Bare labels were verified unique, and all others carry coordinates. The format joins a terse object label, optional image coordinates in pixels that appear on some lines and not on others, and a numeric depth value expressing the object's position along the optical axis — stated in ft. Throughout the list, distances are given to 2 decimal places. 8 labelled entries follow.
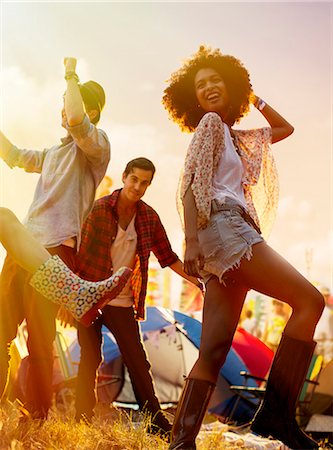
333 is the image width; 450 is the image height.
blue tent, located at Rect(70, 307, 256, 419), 22.99
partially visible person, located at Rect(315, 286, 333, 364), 29.30
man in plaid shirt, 11.90
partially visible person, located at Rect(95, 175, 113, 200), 27.88
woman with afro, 7.85
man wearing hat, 9.44
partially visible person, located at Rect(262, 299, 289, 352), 29.69
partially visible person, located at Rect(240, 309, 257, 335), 28.22
